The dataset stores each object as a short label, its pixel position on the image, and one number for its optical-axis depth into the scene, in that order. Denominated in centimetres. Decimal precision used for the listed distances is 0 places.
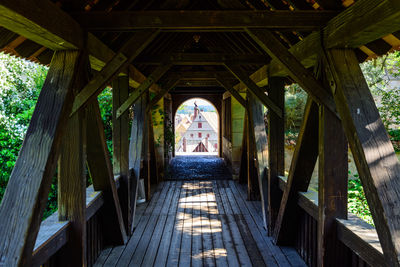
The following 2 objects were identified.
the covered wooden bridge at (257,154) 169
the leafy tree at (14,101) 624
